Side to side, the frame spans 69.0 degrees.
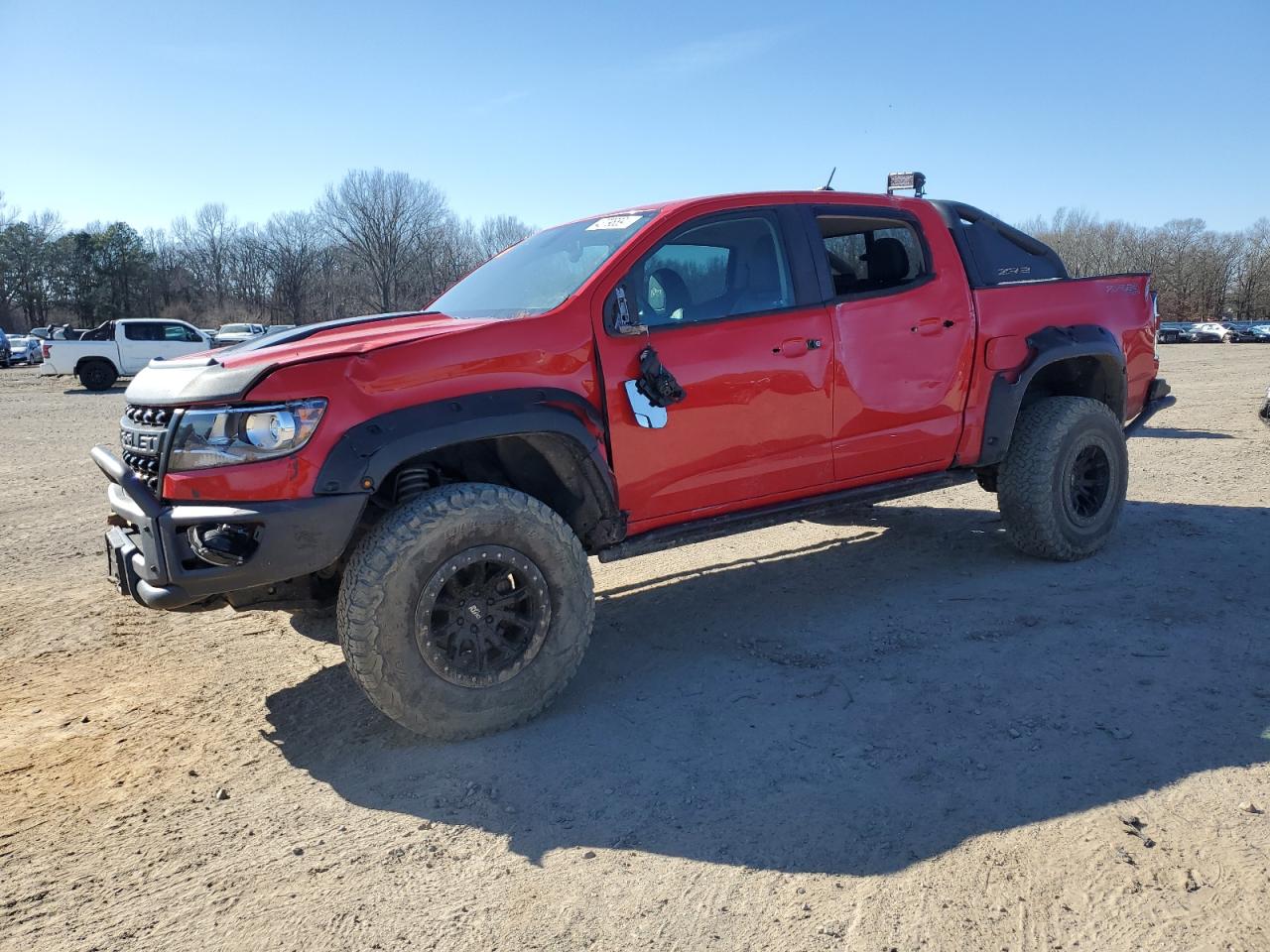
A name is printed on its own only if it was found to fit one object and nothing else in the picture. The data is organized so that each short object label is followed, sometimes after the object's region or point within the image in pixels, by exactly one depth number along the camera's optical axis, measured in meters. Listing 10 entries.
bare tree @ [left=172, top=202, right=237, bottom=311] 76.69
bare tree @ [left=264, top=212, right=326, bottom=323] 69.44
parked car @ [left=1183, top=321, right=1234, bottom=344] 46.84
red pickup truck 3.23
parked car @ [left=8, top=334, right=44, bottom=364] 39.69
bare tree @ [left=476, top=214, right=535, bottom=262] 63.32
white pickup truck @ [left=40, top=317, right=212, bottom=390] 23.97
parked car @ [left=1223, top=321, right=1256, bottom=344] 46.84
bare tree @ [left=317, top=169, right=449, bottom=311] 58.53
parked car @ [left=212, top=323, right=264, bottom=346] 36.41
